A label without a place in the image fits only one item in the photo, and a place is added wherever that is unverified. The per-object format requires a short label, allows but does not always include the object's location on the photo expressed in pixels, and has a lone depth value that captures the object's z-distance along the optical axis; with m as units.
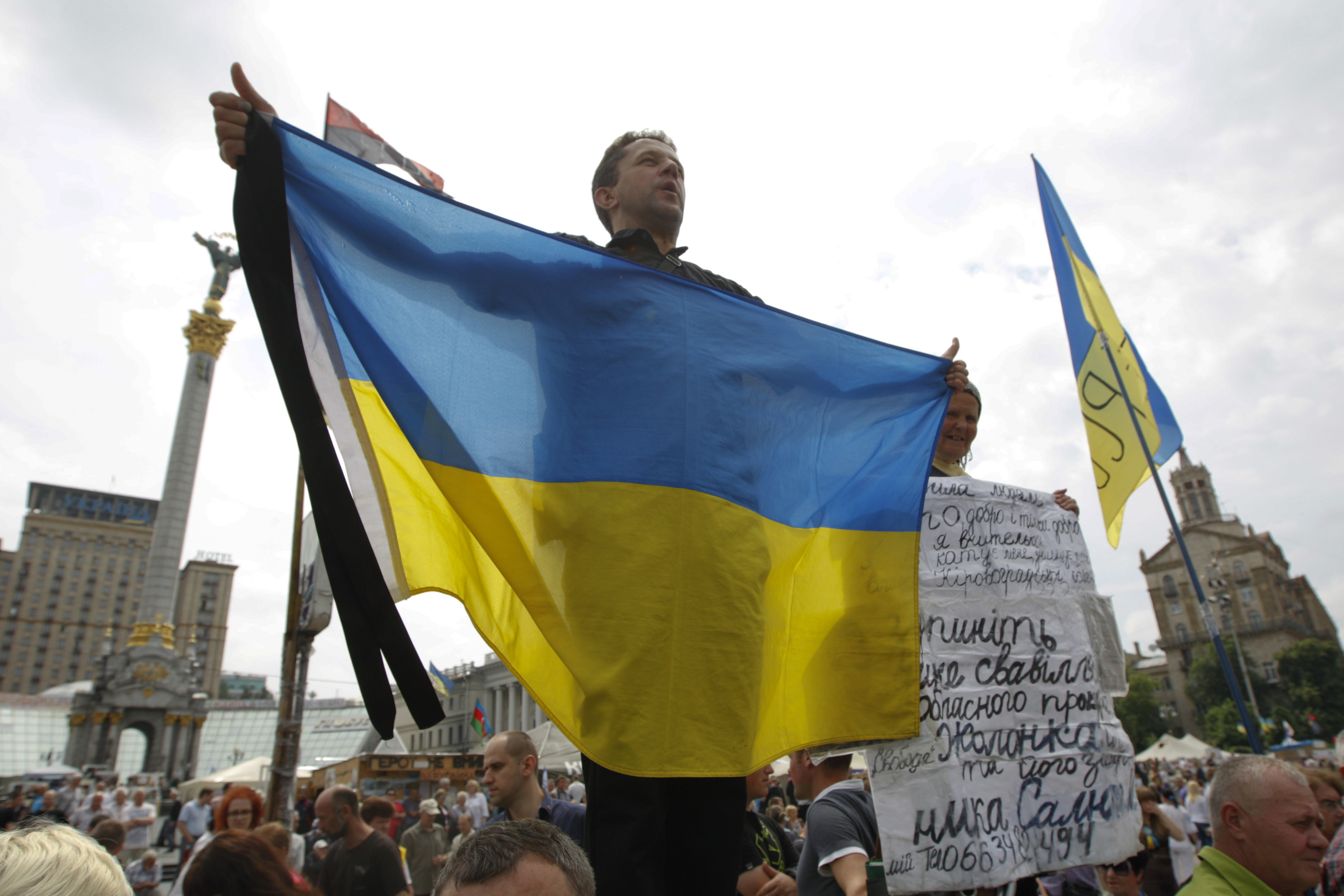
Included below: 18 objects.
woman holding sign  3.18
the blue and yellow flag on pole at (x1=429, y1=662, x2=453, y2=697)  15.44
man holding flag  1.80
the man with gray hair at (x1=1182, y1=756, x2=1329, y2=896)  2.54
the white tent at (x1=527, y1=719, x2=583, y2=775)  16.98
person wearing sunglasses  4.96
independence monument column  46.94
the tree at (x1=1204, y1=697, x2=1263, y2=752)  52.16
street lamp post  44.44
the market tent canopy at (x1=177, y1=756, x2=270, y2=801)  18.36
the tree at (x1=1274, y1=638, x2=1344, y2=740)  53.31
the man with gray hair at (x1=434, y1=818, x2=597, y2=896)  1.21
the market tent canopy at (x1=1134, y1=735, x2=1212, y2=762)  29.62
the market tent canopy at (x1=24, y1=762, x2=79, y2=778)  28.77
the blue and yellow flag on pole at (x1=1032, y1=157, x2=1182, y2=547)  4.38
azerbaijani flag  23.78
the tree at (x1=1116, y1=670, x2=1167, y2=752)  61.97
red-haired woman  5.05
